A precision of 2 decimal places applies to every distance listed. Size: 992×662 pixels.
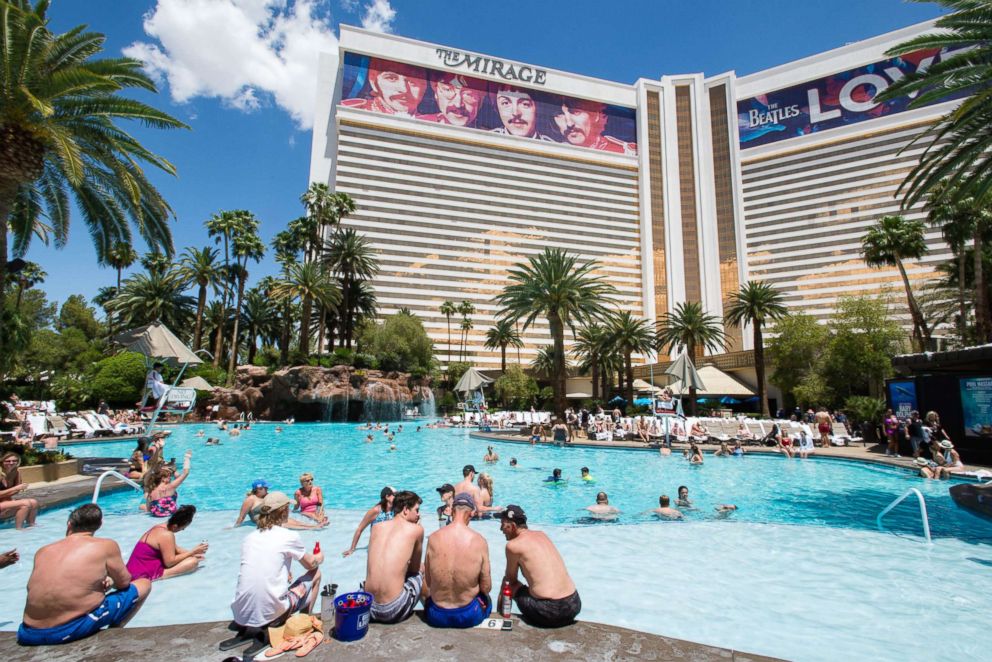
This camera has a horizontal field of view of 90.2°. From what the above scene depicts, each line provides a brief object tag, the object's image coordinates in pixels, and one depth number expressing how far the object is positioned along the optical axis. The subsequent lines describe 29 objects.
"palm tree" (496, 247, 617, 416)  29.78
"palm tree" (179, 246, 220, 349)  48.41
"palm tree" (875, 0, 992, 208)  10.07
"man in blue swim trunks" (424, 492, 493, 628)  4.23
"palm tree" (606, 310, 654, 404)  45.41
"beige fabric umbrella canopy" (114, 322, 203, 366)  19.33
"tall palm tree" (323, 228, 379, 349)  51.22
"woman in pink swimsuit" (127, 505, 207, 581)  5.97
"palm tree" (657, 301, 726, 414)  44.19
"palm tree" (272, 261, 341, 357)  44.62
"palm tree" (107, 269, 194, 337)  50.06
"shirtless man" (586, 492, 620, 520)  10.84
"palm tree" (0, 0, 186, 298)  10.64
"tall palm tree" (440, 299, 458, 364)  70.06
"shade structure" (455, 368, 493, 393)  30.21
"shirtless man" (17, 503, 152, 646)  3.86
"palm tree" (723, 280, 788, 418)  40.06
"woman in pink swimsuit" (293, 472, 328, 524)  9.62
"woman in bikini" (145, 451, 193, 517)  9.95
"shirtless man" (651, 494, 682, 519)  10.56
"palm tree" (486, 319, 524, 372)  60.75
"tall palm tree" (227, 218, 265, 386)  48.66
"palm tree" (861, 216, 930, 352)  33.94
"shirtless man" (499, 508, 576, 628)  4.27
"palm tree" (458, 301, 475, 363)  71.06
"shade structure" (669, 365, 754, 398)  44.34
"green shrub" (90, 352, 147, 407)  36.97
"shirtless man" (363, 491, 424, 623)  4.34
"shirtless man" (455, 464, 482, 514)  10.03
